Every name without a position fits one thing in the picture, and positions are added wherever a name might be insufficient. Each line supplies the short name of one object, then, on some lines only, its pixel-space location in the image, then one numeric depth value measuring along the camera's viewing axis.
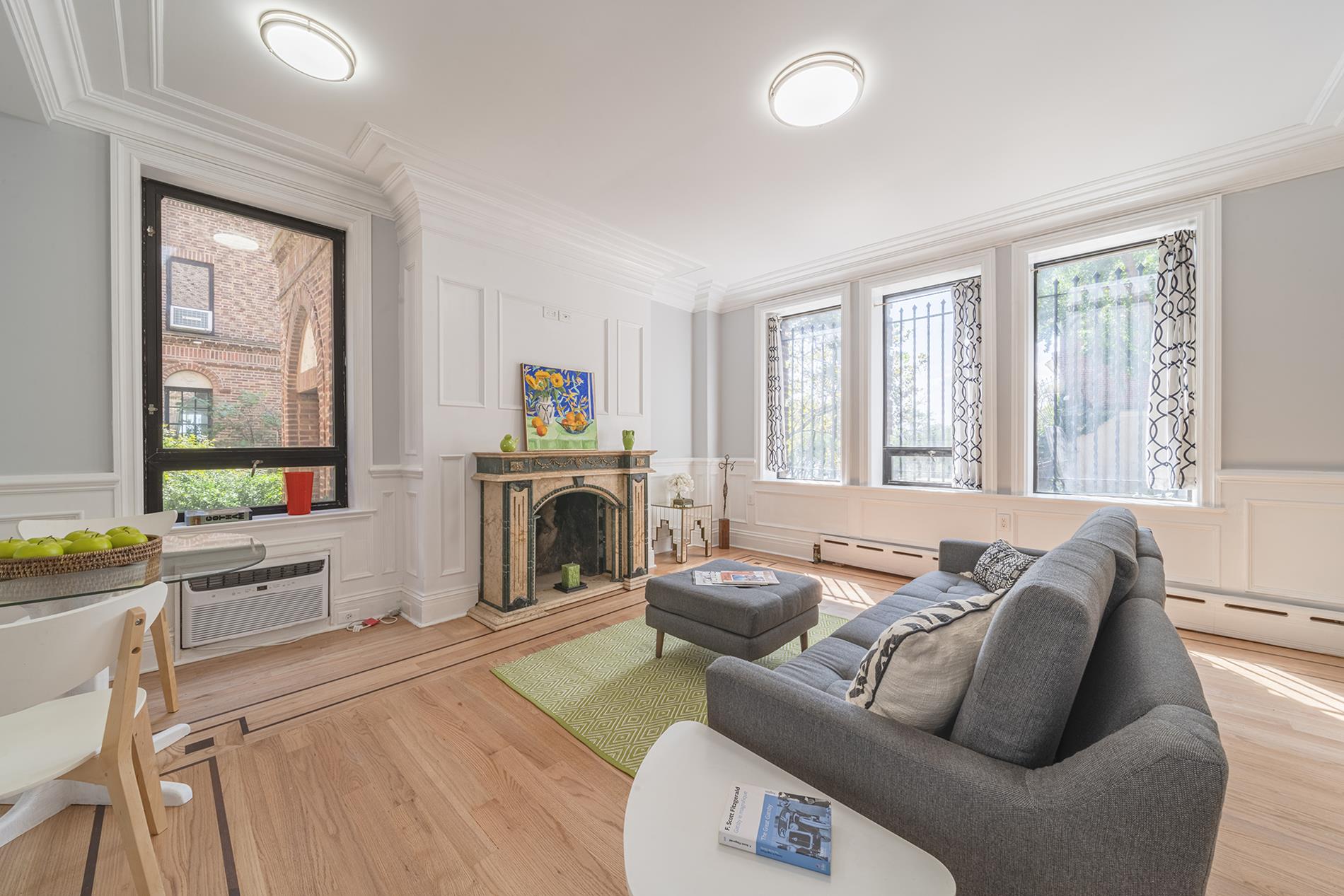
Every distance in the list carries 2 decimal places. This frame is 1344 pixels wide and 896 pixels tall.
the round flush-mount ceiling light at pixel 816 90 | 2.30
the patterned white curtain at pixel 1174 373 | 3.32
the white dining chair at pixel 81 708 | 1.06
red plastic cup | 3.12
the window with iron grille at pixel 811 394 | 5.11
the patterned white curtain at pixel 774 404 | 5.43
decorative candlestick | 5.68
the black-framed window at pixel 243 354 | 2.82
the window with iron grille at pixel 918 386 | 4.45
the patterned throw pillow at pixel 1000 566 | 2.55
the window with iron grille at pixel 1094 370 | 3.58
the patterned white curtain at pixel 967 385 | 4.14
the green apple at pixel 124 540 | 1.56
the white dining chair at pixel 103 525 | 2.04
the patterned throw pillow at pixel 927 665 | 1.09
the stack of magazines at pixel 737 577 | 2.72
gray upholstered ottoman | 2.38
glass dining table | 1.40
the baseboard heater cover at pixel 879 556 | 4.29
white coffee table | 0.79
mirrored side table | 5.12
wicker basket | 1.36
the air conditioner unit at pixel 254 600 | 2.77
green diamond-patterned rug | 2.13
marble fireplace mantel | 3.42
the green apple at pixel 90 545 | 1.48
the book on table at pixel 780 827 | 0.84
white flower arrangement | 5.19
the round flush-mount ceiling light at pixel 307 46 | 2.09
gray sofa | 0.74
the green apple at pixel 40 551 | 1.38
